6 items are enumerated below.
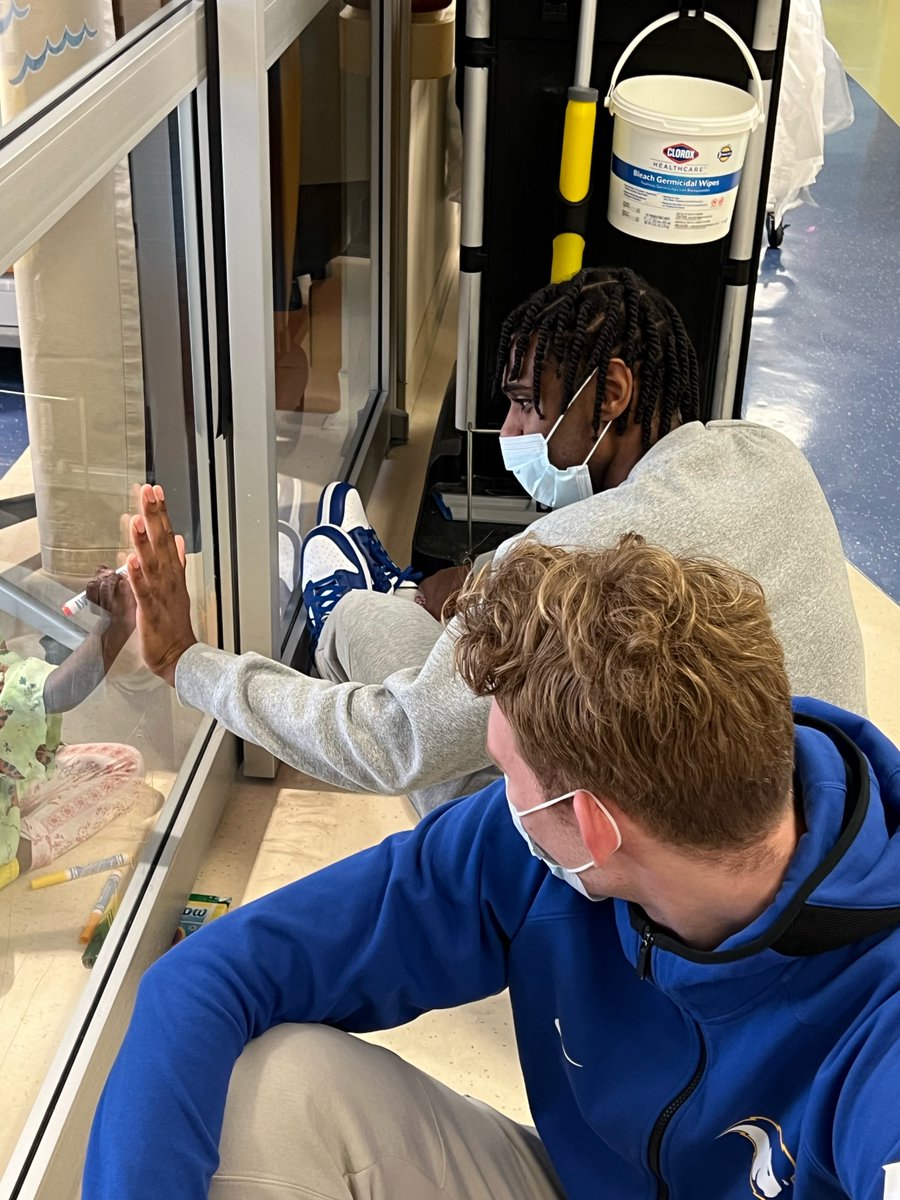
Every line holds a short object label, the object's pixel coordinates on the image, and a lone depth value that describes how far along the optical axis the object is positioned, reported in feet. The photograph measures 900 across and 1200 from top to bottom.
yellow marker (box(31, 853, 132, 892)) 4.87
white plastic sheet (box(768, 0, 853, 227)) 12.50
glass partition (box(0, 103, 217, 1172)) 4.55
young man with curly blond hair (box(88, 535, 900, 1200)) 2.88
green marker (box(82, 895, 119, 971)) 5.29
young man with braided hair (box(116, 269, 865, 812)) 4.57
